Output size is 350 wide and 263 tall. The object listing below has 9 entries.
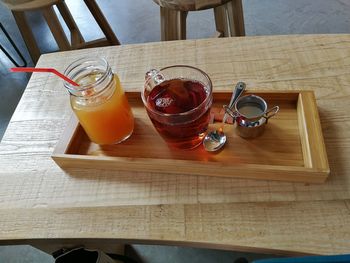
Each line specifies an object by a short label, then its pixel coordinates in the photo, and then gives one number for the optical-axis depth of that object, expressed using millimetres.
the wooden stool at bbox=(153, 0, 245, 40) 1157
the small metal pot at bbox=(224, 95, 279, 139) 676
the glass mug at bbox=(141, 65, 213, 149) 641
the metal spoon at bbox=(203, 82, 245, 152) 693
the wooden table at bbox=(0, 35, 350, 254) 594
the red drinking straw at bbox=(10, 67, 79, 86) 650
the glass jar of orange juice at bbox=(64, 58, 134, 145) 661
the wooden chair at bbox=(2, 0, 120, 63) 1561
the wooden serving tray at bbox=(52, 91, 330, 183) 633
